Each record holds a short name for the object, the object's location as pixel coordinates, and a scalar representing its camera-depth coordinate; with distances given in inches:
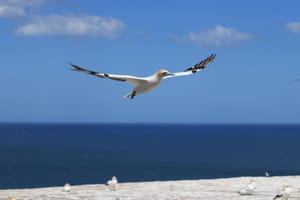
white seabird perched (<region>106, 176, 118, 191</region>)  773.3
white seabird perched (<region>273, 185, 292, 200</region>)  679.7
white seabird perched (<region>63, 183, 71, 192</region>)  754.8
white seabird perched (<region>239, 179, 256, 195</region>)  728.3
